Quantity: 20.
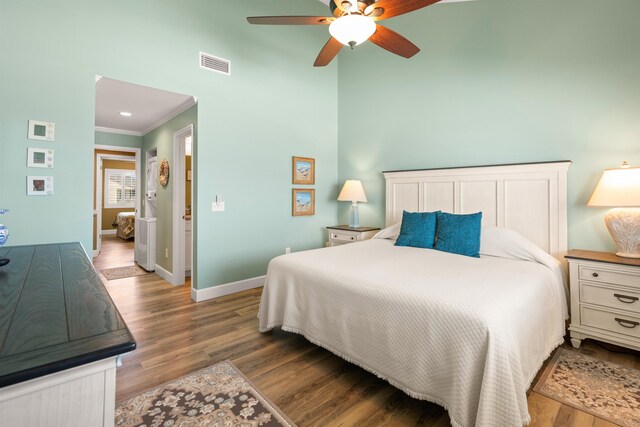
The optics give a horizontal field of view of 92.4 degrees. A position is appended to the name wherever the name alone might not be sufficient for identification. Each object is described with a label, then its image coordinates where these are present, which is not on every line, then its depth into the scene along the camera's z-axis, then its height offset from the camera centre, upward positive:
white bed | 1.41 -0.52
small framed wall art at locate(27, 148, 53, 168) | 2.45 +0.44
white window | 9.82 +0.80
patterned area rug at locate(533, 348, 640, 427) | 1.70 -1.08
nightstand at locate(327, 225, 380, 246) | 4.06 -0.27
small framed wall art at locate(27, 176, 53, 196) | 2.46 +0.22
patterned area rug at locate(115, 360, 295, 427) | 1.64 -1.11
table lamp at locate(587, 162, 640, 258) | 2.24 +0.09
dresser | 0.58 -0.29
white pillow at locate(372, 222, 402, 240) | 3.51 -0.22
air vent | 3.39 +1.69
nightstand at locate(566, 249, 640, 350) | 2.18 -0.62
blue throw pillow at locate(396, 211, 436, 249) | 3.01 -0.17
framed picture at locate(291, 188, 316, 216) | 4.33 +0.17
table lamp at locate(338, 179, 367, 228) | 4.19 +0.26
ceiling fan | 2.02 +1.41
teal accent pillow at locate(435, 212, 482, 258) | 2.72 -0.19
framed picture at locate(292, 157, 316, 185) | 4.30 +0.62
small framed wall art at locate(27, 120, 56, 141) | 2.45 +0.66
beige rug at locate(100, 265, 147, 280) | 4.52 -0.93
